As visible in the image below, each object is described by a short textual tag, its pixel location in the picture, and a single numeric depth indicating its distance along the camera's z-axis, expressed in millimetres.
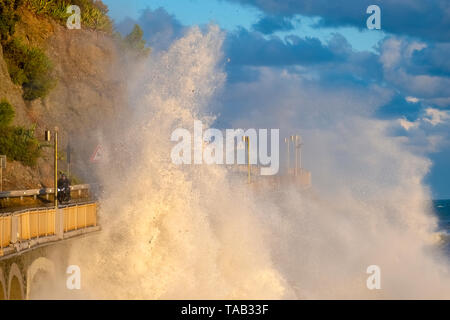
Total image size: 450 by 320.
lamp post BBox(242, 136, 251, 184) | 56844
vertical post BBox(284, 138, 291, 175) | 83750
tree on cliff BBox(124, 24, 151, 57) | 63844
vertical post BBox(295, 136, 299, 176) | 78900
